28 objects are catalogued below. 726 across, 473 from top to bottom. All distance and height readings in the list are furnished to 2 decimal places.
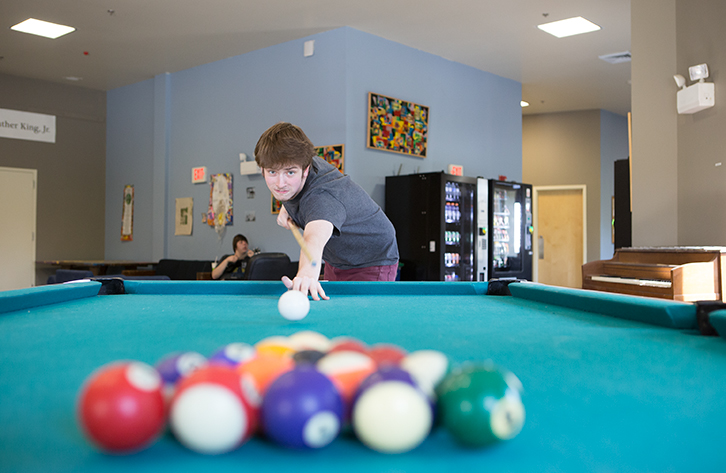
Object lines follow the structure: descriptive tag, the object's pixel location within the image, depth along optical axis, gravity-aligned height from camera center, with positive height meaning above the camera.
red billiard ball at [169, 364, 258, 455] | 0.57 -0.18
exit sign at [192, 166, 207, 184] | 7.45 +1.00
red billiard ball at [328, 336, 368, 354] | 0.85 -0.16
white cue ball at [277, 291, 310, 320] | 1.45 -0.16
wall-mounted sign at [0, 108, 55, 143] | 7.98 +1.82
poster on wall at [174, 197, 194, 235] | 7.66 +0.44
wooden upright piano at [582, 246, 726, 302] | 3.43 -0.18
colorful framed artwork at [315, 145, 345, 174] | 6.12 +1.06
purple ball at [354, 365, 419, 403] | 0.64 -0.16
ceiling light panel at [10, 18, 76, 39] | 6.15 +2.54
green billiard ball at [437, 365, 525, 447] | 0.59 -0.18
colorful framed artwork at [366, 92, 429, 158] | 6.35 +1.48
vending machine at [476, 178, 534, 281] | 6.83 +0.23
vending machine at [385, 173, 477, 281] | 6.09 +0.28
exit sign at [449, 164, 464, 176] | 7.20 +1.04
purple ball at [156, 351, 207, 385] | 0.75 -0.17
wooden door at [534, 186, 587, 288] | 9.69 +0.24
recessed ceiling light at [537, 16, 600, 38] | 6.02 +2.51
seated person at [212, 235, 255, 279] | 6.00 -0.17
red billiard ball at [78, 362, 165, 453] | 0.56 -0.18
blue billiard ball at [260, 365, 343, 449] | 0.58 -0.18
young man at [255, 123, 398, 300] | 2.25 +0.16
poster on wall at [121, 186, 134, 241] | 8.51 +0.48
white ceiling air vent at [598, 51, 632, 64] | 7.02 +2.50
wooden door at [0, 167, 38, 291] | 8.03 +0.29
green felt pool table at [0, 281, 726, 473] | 0.57 -0.22
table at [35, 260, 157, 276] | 7.25 -0.25
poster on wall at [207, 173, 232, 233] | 7.17 +0.60
